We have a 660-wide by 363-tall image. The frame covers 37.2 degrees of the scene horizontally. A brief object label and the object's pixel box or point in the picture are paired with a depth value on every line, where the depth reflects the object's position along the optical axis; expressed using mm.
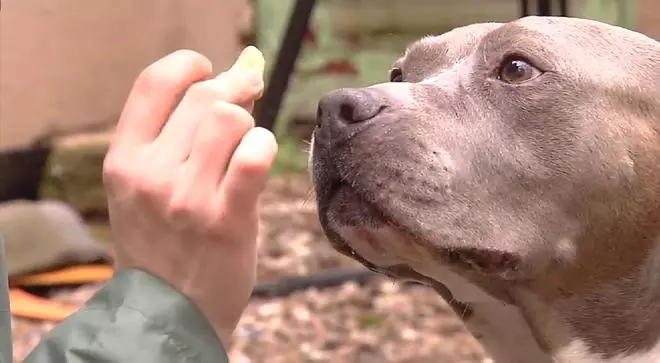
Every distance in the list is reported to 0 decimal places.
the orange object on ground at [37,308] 2225
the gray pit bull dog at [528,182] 1064
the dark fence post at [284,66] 2069
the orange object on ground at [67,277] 2449
